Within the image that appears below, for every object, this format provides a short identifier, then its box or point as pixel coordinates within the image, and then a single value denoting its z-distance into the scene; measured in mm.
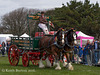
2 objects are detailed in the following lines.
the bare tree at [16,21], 58875
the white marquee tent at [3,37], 38881
